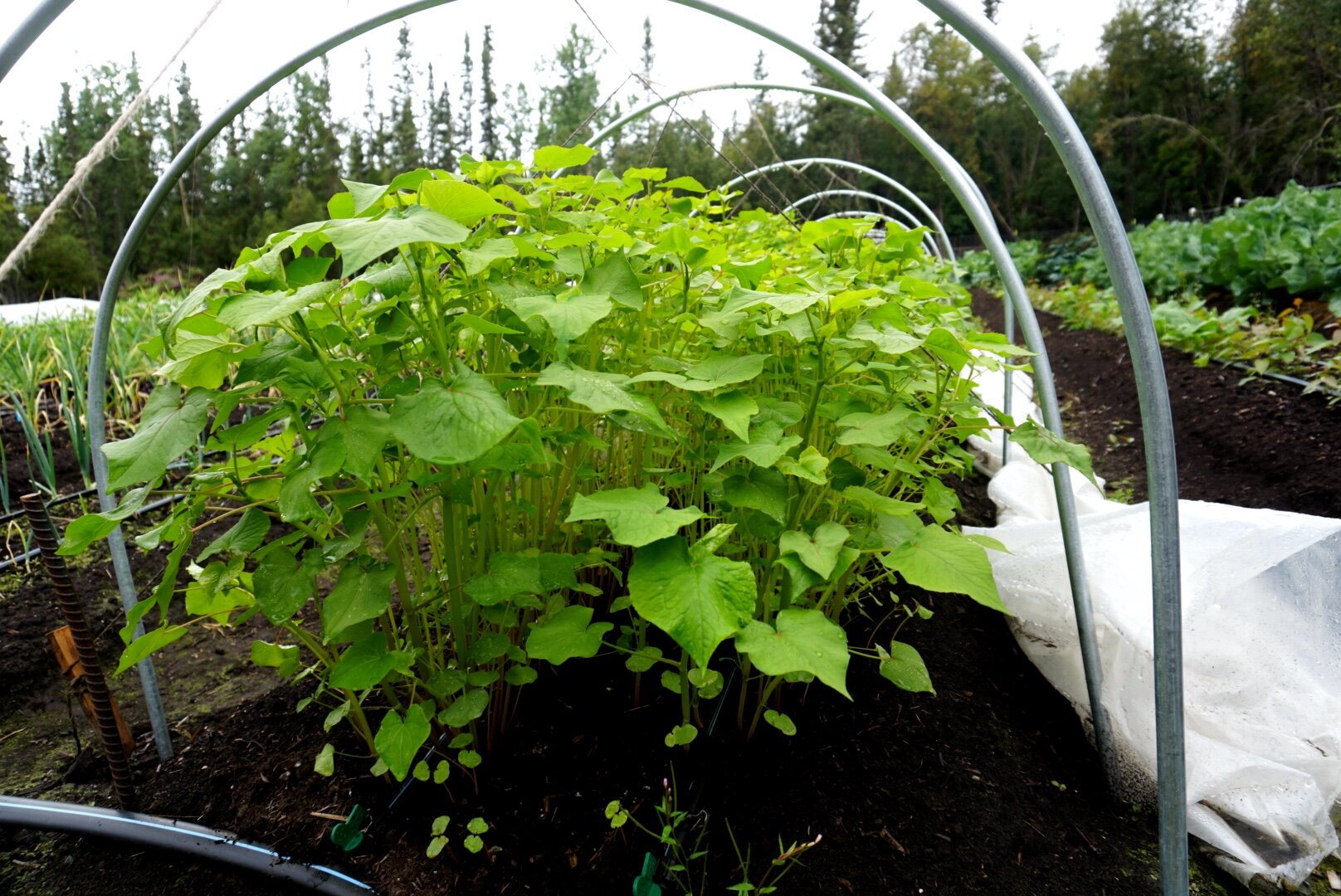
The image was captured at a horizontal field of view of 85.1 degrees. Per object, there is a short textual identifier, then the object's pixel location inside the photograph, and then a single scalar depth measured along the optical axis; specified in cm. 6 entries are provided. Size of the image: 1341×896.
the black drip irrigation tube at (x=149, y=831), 113
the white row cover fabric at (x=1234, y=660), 122
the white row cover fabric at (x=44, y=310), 476
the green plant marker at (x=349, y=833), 110
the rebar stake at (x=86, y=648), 117
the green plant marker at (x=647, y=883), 94
